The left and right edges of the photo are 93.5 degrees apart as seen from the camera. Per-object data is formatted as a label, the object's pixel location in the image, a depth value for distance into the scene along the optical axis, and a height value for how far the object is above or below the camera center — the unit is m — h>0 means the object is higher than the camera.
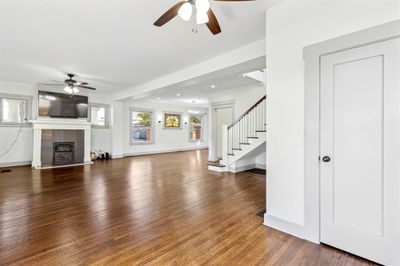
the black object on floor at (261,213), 2.76 -1.20
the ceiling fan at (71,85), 5.19 +1.34
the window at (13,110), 6.23 +0.77
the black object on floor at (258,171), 5.54 -1.18
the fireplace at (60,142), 6.39 -0.35
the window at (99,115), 8.12 +0.80
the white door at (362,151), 1.70 -0.17
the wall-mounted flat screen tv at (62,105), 6.48 +1.01
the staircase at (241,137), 5.37 -0.12
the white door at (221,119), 7.70 +0.57
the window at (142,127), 9.44 +0.31
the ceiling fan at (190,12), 1.78 +1.23
